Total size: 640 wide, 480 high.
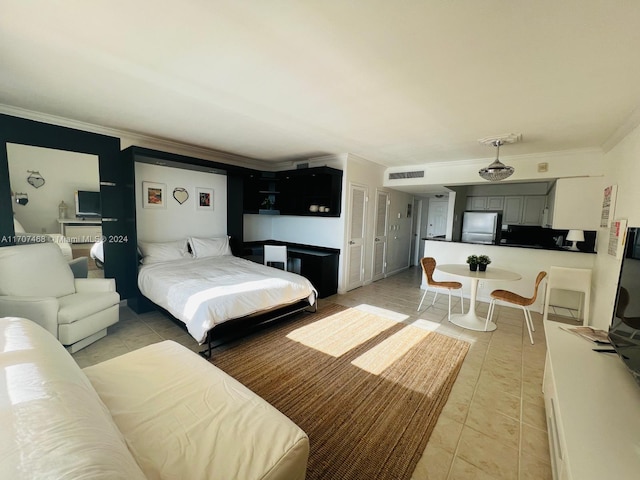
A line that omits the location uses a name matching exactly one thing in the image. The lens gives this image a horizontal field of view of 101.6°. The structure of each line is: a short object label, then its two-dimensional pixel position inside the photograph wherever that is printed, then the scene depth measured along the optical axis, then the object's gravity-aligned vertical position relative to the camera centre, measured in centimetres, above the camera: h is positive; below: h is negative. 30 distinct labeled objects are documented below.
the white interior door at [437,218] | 760 +7
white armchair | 242 -92
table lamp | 425 -17
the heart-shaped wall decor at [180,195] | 436 +27
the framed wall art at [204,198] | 466 +24
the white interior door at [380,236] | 559 -39
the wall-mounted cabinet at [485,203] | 639 +48
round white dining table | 339 -79
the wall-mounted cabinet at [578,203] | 364 +33
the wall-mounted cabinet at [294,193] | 472 +44
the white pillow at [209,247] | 435 -60
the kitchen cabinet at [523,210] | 595 +33
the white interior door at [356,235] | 484 -34
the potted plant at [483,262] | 360 -55
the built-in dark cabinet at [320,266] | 452 -89
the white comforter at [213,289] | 257 -87
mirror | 296 +14
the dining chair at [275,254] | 480 -74
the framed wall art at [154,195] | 402 +23
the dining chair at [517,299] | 317 -94
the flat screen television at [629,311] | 135 -48
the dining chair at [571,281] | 346 -76
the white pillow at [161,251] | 382 -63
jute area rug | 161 -143
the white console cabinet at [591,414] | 95 -84
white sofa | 75 -91
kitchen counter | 404 -59
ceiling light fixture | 318 +63
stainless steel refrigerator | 617 -10
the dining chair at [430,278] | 376 -88
